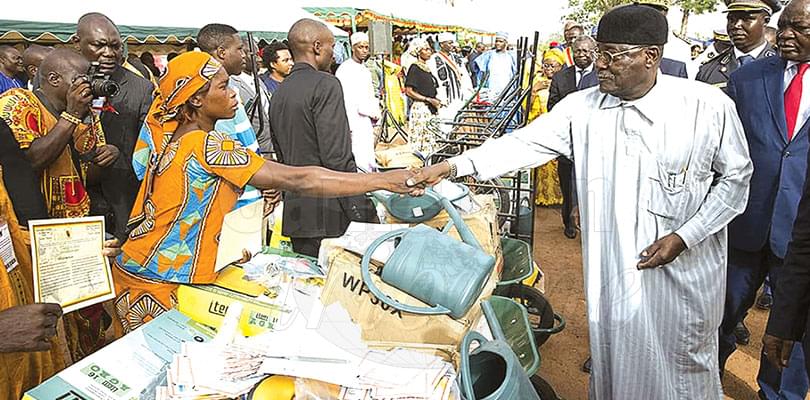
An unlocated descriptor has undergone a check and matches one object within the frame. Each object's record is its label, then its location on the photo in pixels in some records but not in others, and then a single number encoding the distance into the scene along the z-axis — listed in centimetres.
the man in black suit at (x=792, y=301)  149
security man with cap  332
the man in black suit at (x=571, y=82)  521
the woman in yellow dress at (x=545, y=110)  638
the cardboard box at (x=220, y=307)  177
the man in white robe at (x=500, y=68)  1059
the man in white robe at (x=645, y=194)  204
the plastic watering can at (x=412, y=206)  250
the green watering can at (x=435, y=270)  148
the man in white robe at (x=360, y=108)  480
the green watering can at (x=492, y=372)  144
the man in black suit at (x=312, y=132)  301
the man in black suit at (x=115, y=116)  331
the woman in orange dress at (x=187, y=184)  193
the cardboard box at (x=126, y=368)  154
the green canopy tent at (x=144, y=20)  611
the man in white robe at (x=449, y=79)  966
